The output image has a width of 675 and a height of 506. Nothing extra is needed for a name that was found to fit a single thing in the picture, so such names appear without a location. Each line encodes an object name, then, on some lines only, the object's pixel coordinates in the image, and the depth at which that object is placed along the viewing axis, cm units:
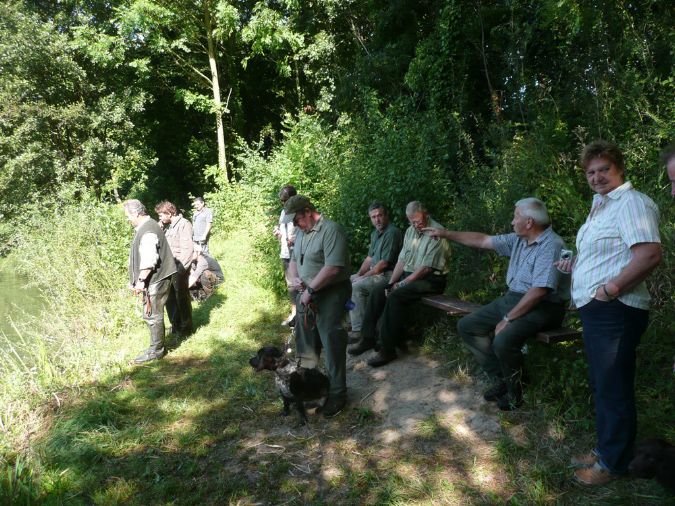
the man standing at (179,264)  654
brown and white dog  393
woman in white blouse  240
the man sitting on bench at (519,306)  348
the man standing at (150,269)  552
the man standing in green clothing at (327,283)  393
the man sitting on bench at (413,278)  486
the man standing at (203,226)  945
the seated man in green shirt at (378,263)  563
